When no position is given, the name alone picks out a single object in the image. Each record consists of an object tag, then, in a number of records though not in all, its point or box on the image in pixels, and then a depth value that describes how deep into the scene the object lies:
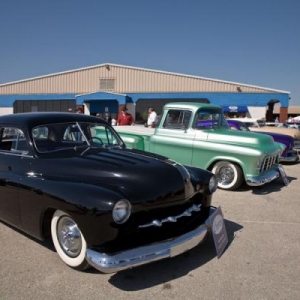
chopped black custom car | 2.98
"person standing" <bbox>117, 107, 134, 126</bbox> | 11.80
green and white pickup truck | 6.62
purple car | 10.74
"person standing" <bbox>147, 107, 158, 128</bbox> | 12.05
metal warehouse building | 31.72
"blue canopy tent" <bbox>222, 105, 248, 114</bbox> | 30.92
